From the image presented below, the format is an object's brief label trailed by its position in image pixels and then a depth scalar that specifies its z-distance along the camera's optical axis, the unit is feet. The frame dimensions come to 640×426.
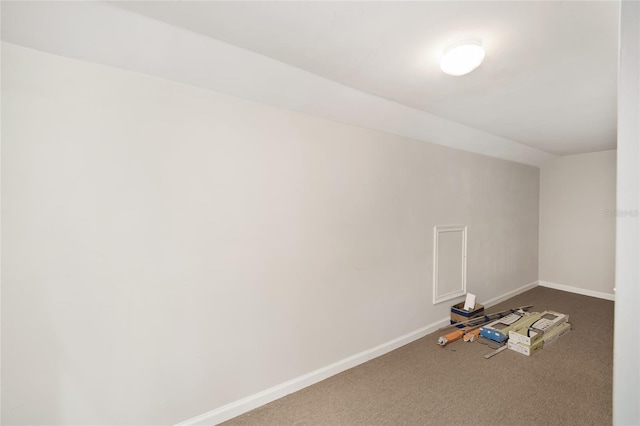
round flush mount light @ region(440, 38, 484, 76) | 5.15
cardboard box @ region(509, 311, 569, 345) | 9.12
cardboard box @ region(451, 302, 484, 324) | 10.71
